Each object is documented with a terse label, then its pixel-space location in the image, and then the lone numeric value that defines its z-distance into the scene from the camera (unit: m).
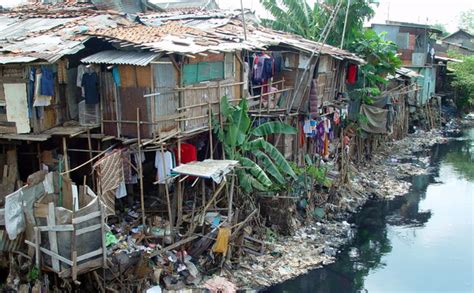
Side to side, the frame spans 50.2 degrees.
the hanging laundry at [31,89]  10.14
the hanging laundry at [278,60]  15.40
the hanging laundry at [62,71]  10.66
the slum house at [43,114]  9.12
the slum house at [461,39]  39.06
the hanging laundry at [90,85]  10.70
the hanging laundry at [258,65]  14.48
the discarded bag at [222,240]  11.22
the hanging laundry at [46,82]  10.14
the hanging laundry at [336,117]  18.43
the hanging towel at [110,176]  10.27
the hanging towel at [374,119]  21.17
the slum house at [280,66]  14.71
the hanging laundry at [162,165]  11.13
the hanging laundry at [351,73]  19.44
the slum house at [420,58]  28.81
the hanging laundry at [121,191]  11.03
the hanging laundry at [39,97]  10.10
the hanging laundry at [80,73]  10.76
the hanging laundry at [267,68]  14.63
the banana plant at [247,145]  12.44
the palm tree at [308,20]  19.50
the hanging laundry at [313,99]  15.49
